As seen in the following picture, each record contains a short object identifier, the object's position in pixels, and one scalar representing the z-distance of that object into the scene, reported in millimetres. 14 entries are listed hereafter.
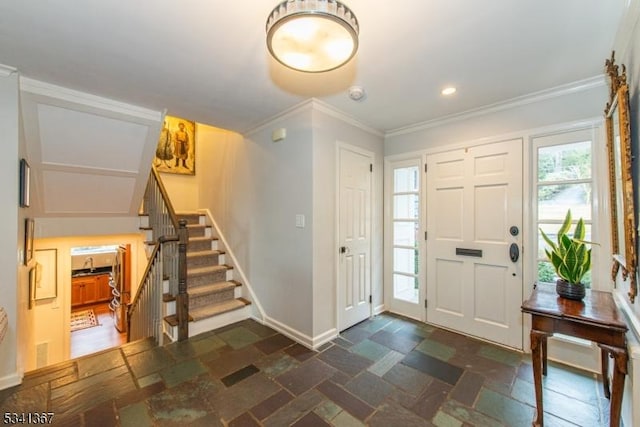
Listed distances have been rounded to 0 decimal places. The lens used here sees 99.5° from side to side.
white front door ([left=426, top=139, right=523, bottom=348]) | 2607
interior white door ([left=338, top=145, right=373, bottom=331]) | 2959
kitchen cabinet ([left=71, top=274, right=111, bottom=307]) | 6840
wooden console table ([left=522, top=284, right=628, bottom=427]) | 1408
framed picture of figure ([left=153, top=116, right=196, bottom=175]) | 4621
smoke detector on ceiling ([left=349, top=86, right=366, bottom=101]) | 2354
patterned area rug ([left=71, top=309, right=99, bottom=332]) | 5923
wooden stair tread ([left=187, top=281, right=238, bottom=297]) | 3290
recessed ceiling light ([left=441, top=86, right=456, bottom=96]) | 2346
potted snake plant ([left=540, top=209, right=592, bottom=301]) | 1785
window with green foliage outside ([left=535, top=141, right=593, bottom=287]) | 2275
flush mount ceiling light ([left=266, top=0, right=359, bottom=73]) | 1029
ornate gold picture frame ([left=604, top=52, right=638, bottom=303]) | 1438
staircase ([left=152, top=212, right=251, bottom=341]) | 2988
